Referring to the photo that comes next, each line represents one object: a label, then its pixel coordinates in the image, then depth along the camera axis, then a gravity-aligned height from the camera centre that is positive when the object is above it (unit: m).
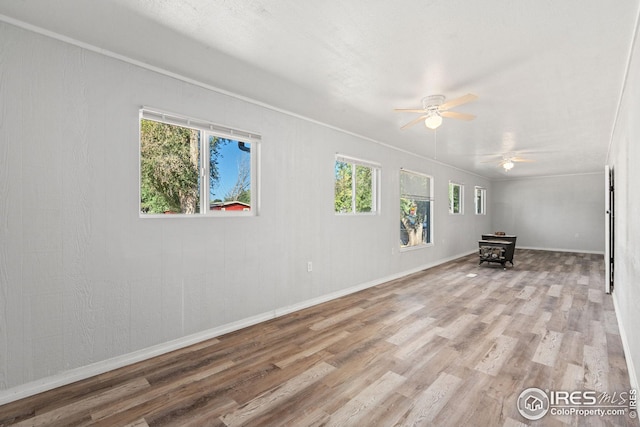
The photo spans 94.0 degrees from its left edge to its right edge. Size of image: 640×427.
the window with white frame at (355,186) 4.54 +0.46
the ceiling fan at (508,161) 6.16 +1.12
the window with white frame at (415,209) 6.02 +0.12
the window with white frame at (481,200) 9.83 +0.47
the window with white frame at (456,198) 8.12 +0.47
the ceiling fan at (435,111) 3.02 +1.07
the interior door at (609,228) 4.46 -0.21
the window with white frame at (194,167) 2.64 +0.46
